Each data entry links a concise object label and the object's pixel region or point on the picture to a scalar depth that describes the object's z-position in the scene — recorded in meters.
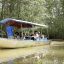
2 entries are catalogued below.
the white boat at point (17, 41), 10.44
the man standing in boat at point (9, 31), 12.93
